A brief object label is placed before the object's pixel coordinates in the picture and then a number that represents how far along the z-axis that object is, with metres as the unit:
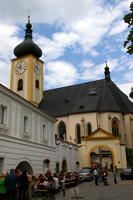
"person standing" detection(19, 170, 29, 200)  10.12
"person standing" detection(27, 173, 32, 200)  10.96
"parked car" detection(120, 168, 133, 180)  22.00
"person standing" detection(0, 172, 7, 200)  8.71
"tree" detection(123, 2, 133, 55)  15.25
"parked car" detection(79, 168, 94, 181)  22.61
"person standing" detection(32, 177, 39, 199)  12.61
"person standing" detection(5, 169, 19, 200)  8.75
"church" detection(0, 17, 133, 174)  15.29
